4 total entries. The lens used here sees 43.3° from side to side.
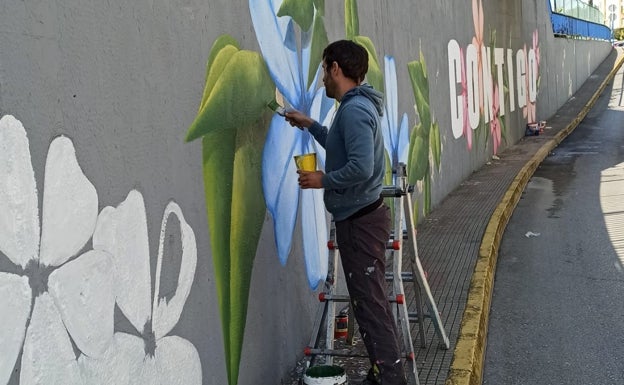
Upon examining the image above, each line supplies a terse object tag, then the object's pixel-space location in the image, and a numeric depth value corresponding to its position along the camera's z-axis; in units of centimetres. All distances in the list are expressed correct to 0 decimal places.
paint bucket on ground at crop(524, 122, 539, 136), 1964
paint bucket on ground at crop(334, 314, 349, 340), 522
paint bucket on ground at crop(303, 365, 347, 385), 378
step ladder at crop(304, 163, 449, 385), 420
